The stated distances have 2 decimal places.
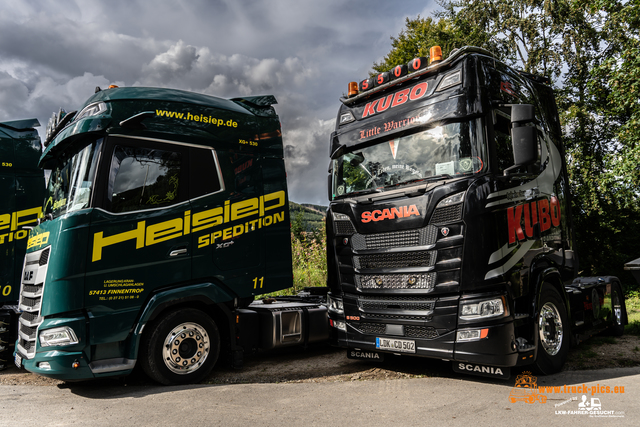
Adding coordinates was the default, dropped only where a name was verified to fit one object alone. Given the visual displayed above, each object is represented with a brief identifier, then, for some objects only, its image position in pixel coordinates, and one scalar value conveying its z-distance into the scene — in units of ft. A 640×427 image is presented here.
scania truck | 16.36
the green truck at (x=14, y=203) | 23.11
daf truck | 16.80
